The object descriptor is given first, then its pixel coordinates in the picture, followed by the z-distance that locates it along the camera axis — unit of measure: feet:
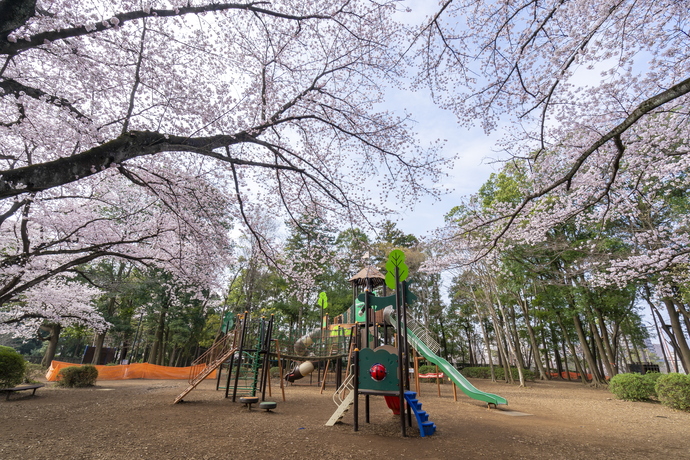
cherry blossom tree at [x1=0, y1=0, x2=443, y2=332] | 12.58
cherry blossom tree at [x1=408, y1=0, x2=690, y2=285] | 14.97
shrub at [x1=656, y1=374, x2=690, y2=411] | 27.96
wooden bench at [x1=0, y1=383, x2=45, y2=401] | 28.59
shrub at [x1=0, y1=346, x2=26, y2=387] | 33.01
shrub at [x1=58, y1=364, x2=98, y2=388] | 40.91
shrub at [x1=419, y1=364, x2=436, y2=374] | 77.82
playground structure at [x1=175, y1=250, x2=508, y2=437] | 19.86
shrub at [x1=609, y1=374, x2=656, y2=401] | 34.19
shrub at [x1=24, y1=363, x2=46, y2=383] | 58.17
